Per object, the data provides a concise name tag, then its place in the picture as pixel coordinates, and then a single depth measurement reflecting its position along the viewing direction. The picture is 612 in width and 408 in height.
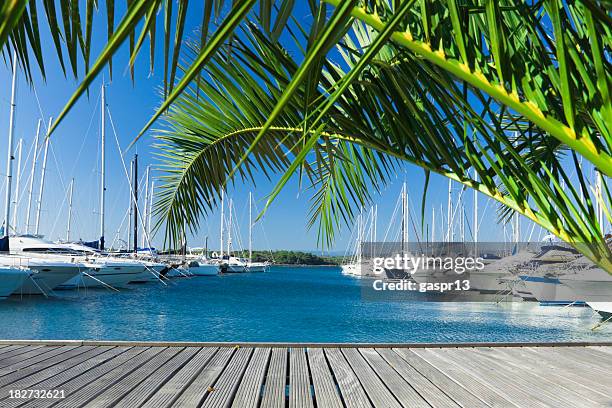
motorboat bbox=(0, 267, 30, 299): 18.70
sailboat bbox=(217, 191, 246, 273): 56.95
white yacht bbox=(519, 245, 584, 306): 21.75
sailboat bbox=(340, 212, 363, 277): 45.52
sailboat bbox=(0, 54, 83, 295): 19.84
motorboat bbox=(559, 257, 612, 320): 20.12
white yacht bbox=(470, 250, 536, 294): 24.41
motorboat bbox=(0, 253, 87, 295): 19.86
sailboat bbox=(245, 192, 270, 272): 68.79
